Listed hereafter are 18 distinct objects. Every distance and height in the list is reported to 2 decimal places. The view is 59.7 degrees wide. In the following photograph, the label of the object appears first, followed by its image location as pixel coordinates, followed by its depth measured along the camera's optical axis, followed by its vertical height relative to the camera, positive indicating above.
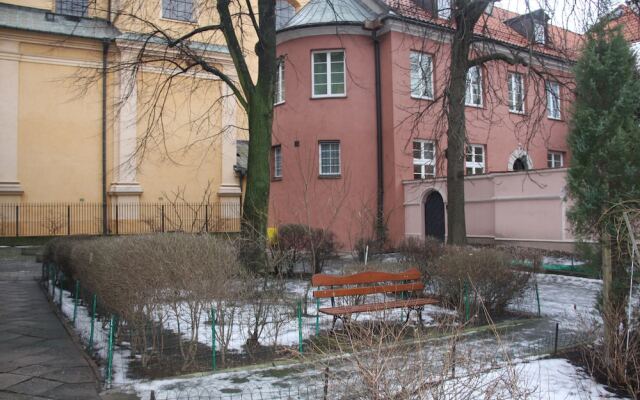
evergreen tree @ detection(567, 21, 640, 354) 6.15 +0.76
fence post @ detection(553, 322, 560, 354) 6.47 -1.58
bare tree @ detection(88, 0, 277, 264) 12.30 +3.10
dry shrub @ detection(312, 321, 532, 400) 3.17 -0.99
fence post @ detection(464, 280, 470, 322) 8.08 -1.31
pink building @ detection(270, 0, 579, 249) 20.22 +3.14
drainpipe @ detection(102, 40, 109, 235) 24.47 +3.68
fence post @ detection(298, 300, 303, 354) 6.61 -1.43
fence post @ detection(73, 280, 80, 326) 8.44 -1.47
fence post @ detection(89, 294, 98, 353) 6.72 -1.48
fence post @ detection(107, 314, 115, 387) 5.57 -1.48
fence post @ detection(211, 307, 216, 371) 5.98 -1.34
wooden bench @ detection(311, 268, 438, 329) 7.00 -1.04
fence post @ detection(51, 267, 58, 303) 10.98 -1.42
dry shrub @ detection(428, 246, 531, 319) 8.58 -1.05
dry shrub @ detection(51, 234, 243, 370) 6.10 -0.78
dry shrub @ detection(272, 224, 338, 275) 13.23 -0.77
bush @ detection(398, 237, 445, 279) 9.93 -0.77
